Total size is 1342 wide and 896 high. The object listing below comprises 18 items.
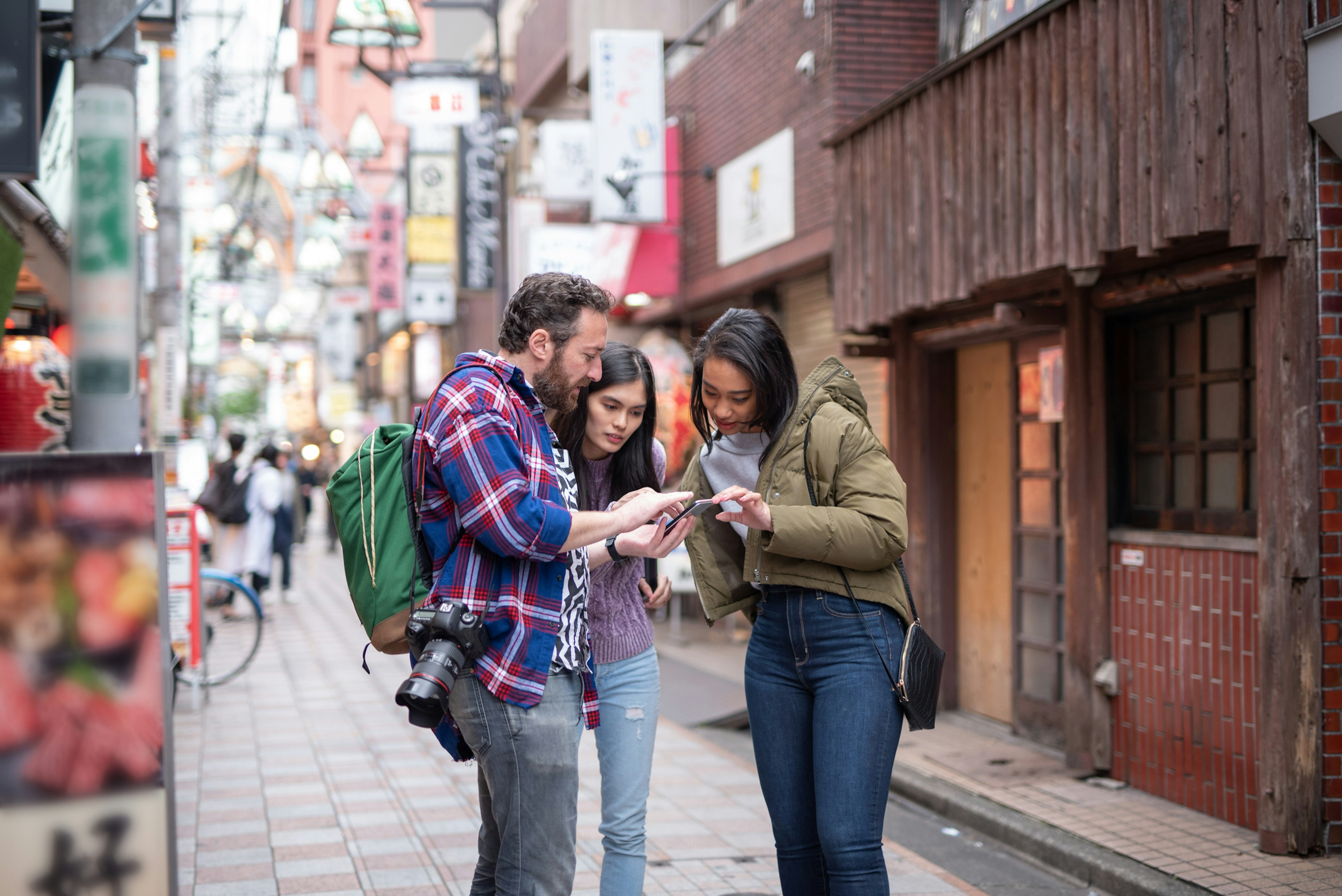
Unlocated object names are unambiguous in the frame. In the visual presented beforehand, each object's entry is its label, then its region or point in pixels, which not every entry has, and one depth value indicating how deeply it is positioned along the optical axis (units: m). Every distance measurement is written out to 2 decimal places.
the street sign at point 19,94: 5.12
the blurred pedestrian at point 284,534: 16.83
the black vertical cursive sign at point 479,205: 20.61
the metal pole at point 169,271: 14.50
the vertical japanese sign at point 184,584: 9.08
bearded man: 2.89
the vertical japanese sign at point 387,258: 26.36
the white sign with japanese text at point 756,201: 12.02
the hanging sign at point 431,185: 23.70
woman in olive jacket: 3.36
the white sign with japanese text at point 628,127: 13.62
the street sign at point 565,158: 14.88
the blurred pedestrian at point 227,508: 13.59
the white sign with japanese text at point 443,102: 16.52
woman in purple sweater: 3.66
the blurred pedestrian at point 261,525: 13.95
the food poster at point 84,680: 2.76
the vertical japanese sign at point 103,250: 5.55
